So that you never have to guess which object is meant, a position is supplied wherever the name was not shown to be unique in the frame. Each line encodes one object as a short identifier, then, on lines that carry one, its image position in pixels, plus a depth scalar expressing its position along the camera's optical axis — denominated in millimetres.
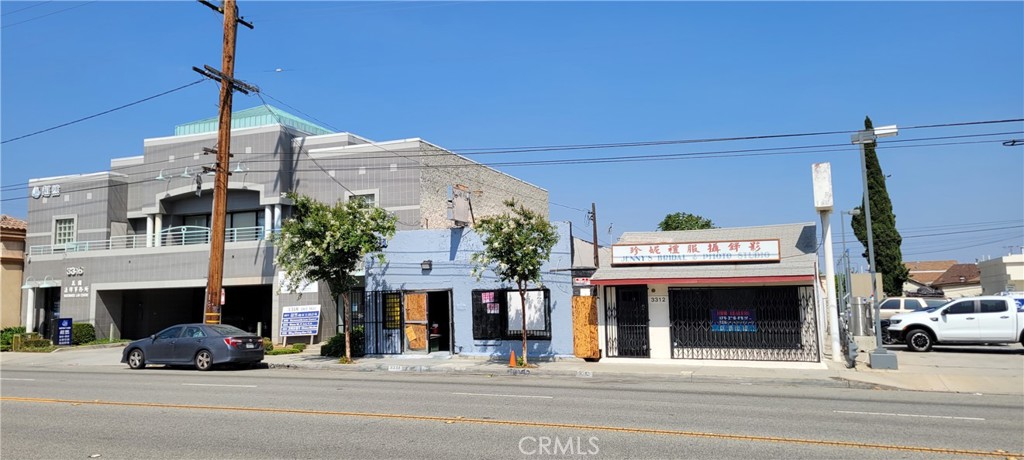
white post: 20172
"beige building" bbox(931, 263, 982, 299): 64438
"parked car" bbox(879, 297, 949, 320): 29094
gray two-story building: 30016
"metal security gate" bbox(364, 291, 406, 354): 24094
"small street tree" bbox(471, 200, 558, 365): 19422
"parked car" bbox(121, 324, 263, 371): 20234
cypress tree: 49625
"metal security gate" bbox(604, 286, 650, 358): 21234
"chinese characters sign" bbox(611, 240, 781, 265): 20328
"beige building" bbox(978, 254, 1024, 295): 49656
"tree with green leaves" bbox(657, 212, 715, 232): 53656
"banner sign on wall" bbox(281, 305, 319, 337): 28406
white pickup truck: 21672
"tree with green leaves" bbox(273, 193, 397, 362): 21297
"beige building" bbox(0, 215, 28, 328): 36000
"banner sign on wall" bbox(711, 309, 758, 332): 20453
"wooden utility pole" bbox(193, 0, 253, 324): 23672
